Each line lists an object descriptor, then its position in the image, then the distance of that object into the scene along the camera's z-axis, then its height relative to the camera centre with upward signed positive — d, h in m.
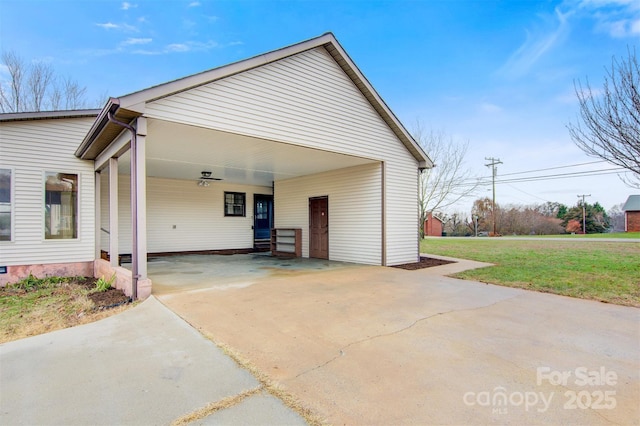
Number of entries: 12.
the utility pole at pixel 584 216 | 44.37 -0.23
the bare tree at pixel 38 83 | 16.67 +7.10
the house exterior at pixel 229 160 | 5.72 +1.53
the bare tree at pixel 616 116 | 6.57 +2.06
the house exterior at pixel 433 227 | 39.62 -1.37
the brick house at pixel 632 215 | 38.00 -0.13
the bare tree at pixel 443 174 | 19.62 +2.60
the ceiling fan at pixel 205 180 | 11.48 +1.40
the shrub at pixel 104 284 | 6.03 -1.23
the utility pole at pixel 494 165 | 32.31 +5.03
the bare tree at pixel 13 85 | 15.96 +6.72
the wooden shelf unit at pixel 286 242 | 11.40 -0.90
